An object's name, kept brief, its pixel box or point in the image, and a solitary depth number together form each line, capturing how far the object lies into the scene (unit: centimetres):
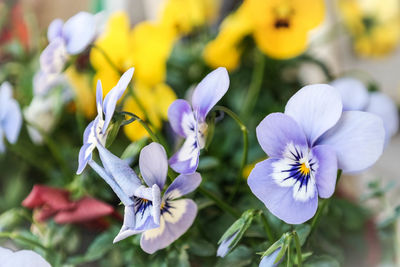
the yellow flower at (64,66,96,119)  42
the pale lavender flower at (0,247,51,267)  26
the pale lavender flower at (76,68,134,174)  25
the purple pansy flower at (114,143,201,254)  25
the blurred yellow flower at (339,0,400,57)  96
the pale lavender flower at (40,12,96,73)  31
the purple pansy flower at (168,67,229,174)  26
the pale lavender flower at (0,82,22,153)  32
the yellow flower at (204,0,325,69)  37
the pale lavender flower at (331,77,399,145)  30
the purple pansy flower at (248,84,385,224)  25
